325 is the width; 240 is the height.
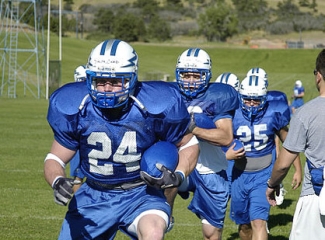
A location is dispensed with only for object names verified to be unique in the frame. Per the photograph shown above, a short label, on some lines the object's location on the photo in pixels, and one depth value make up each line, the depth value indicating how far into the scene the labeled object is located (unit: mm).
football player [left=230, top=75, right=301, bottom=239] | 14781
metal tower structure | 74312
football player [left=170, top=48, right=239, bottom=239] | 12594
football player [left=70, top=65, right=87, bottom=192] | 15473
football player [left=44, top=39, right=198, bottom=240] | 8711
